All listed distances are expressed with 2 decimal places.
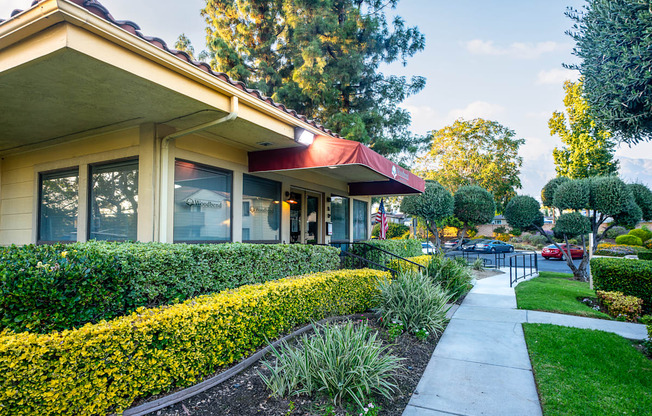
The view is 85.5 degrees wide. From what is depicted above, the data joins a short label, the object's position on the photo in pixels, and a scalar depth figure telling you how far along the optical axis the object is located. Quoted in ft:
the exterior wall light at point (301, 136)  20.09
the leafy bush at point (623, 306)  19.88
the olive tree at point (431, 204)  44.68
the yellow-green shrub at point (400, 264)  29.01
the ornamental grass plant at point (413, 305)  16.72
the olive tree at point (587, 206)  36.19
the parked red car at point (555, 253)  72.13
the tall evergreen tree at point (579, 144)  68.64
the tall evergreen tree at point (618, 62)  13.38
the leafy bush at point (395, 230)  100.10
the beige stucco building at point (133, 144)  10.66
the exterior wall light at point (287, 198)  27.66
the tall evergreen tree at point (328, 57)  44.70
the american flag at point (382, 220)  44.32
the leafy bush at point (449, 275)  25.24
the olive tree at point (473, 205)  48.37
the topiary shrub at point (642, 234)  84.10
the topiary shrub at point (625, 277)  22.43
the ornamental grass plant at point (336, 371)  10.00
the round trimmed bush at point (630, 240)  79.38
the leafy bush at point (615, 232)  91.19
